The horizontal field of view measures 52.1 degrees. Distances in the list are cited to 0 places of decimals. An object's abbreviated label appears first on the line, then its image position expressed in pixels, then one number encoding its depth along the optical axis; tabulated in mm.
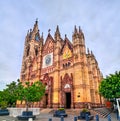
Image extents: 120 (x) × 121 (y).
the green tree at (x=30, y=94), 18539
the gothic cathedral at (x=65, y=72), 25555
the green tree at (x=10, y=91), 33038
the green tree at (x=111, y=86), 20688
